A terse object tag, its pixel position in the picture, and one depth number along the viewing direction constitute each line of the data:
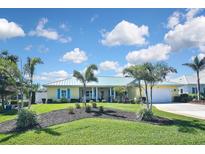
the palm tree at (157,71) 9.46
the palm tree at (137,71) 9.71
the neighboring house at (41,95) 20.06
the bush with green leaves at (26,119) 7.77
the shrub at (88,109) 9.63
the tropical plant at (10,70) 8.15
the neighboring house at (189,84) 23.21
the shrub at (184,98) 19.45
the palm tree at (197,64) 19.51
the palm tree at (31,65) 8.94
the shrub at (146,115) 8.61
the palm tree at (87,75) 11.19
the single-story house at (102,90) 18.51
